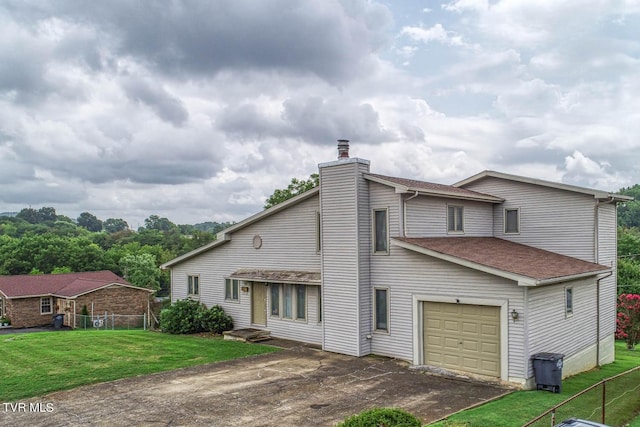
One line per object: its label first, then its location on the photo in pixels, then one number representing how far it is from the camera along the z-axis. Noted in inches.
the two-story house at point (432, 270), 529.0
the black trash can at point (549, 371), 487.2
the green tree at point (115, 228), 7737.2
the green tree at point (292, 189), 1770.7
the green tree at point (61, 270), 2137.8
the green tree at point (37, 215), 6614.2
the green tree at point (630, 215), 3865.7
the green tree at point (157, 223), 7100.9
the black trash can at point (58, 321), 1391.5
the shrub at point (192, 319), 816.3
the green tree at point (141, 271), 2413.9
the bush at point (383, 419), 276.1
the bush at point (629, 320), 922.7
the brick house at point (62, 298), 1401.3
